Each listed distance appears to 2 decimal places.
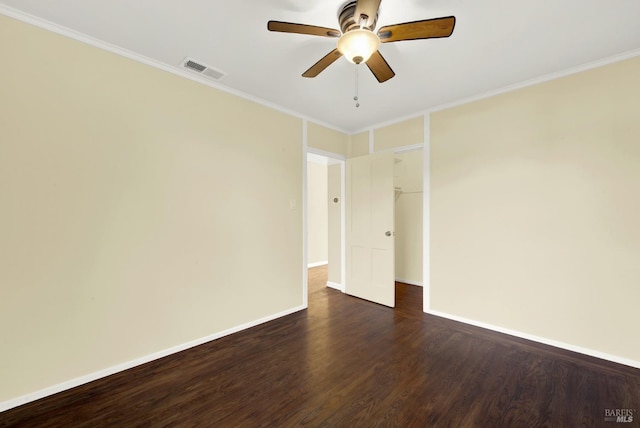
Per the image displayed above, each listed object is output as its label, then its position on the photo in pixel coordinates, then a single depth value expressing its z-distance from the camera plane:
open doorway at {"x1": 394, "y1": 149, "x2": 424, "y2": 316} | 4.66
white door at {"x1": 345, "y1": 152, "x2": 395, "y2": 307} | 3.60
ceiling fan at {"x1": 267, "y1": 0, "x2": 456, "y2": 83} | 1.46
